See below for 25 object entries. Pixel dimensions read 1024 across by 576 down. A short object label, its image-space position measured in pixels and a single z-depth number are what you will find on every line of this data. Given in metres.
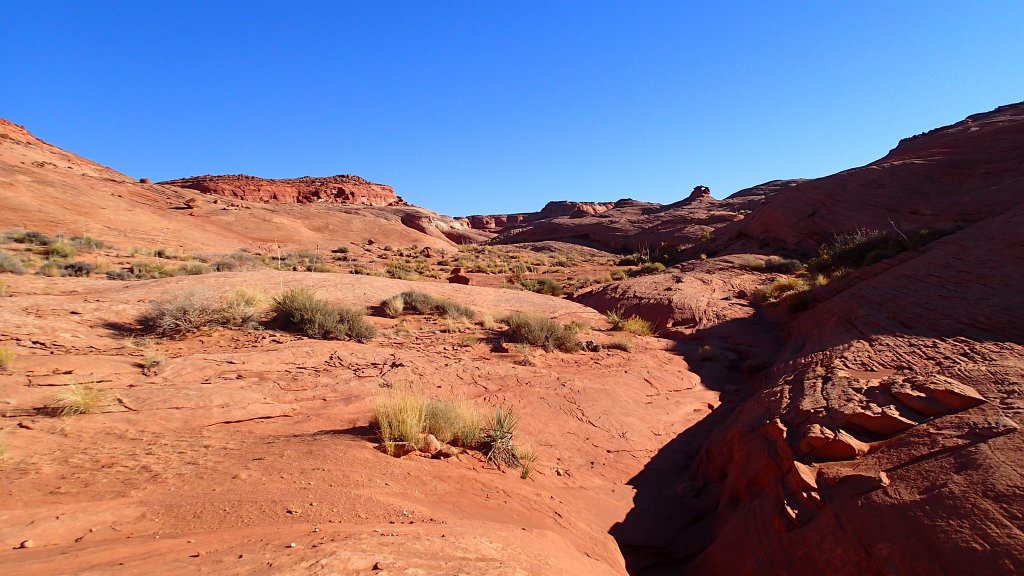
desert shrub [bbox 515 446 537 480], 5.02
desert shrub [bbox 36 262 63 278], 11.85
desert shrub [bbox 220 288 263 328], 8.01
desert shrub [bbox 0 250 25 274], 10.73
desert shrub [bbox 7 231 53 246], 17.91
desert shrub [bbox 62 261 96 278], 12.55
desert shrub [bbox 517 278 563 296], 19.67
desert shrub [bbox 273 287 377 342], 8.34
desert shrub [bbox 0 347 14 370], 5.01
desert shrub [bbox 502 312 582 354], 9.67
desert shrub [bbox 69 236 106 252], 18.59
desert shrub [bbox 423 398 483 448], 4.98
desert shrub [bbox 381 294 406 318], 10.67
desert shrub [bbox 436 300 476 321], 11.00
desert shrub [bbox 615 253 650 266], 28.23
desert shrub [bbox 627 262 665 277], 21.77
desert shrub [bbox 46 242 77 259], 15.70
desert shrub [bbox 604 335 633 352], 10.28
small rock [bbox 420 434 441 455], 4.68
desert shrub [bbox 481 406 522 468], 5.00
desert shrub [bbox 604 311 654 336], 12.04
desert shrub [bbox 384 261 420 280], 19.22
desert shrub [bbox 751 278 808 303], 12.55
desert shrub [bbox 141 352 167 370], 5.77
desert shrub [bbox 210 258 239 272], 16.23
